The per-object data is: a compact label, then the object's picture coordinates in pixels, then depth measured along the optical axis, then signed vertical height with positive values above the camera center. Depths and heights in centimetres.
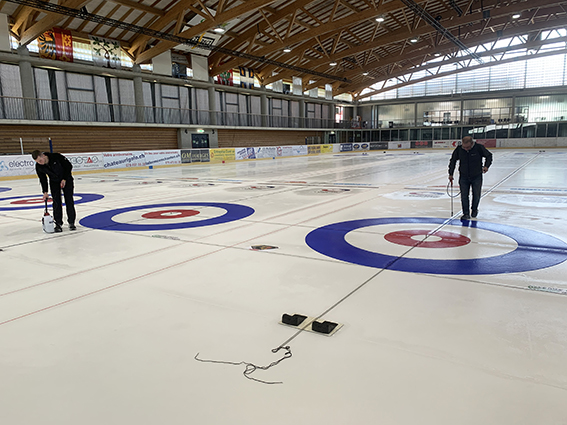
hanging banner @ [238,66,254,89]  4266 +804
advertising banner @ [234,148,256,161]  3581 -9
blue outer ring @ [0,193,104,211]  1094 -131
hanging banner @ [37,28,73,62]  2750 +789
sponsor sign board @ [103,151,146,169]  2600 -23
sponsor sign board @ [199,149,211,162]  3288 -13
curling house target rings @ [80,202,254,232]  805 -142
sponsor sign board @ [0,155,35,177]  2131 -34
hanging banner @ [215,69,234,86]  4009 +751
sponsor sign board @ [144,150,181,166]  2853 -20
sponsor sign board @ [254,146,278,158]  3831 -3
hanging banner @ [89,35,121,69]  3030 +800
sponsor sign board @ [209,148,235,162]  3355 -12
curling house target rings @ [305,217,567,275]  500 -152
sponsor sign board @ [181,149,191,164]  3128 -16
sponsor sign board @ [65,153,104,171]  2414 -22
